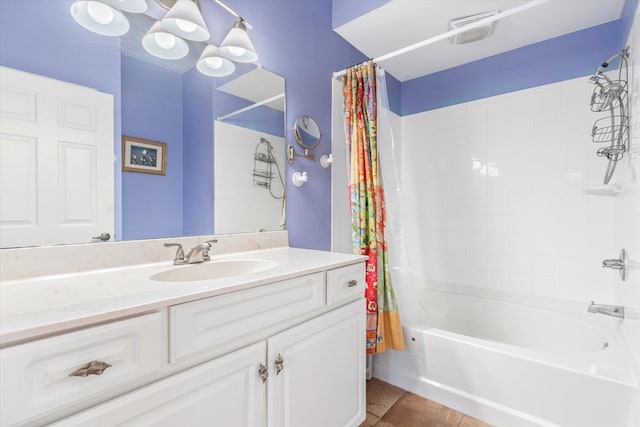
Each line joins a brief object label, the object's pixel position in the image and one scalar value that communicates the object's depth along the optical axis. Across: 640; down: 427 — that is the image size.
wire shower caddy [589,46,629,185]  1.57
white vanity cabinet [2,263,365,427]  0.71
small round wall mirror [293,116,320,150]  1.76
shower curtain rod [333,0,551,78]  1.42
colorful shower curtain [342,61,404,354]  1.73
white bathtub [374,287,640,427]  1.26
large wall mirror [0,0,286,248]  0.91
